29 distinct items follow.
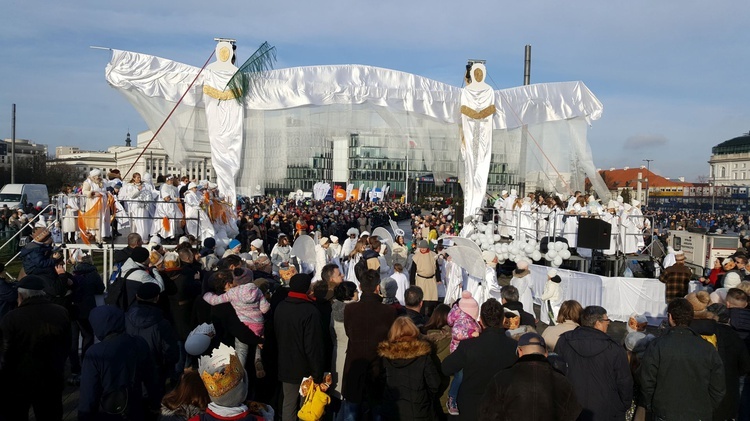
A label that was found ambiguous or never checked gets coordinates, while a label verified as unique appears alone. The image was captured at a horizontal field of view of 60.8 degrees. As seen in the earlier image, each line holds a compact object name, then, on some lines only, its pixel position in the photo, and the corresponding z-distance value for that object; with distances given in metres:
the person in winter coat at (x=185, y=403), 3.41
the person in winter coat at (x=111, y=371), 4.12
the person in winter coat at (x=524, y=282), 9.56
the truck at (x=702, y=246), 15.87
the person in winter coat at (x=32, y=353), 4.68
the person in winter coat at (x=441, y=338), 4.83
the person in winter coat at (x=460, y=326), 4.73
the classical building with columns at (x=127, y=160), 15.38
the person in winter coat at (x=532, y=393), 3.37
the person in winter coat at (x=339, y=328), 5.64
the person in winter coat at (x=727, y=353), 5.00
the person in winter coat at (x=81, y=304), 6.96
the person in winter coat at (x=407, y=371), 4.30
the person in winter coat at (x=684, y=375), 4.34
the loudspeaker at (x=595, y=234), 13.03
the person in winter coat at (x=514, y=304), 5.72
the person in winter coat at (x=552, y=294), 9.91
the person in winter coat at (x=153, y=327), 4.99
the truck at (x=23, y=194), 29.00
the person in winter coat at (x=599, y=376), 4.31
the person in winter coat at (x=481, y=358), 4.29
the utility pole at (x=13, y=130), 40.44
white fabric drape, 14.45
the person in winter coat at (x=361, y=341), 4.98
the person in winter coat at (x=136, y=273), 6.12
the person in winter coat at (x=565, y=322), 5.04
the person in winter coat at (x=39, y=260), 6.42
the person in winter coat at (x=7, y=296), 5.91
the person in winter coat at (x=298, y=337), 5.24
